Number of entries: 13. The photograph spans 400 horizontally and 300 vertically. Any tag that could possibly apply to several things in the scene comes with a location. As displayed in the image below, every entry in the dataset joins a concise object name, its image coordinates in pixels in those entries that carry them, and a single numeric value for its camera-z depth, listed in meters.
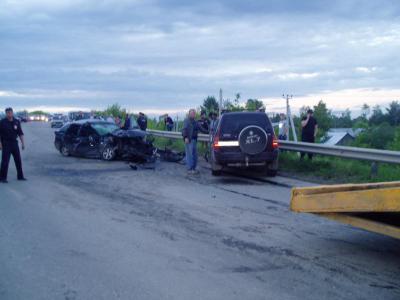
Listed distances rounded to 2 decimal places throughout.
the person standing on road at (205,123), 21.29
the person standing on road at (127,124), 20.25
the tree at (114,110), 46.25
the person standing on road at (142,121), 25.45
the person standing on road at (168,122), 30.58
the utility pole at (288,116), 16.50
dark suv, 13.78
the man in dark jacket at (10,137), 13.59
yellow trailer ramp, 5.90
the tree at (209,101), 42.29
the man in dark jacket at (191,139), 15.46
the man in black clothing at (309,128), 16.64
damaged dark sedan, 18.16
